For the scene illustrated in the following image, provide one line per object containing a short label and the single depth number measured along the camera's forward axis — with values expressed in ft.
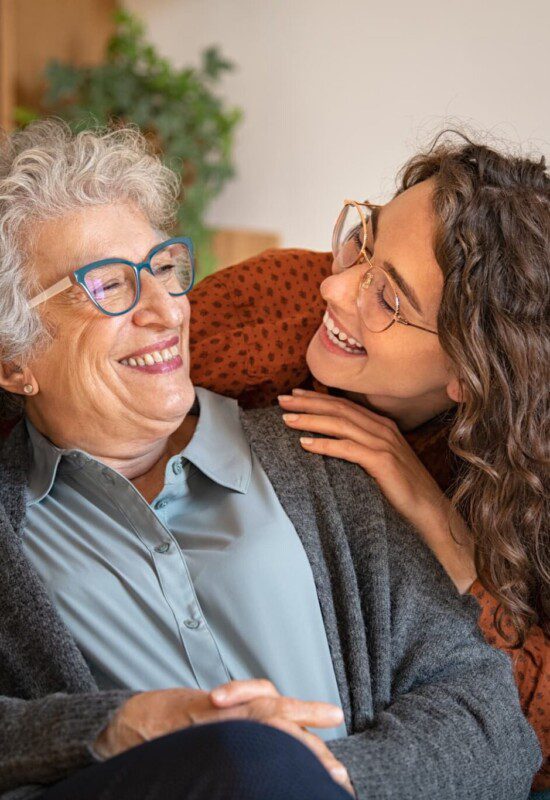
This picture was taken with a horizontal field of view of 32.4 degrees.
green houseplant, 13.92
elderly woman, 4.94
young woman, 5.29
